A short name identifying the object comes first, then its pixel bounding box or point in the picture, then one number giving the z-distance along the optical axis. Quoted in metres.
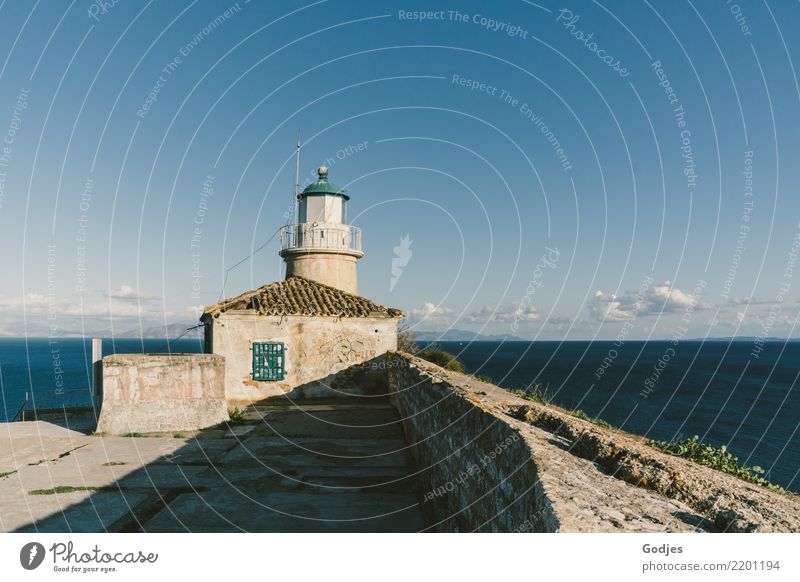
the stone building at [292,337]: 16.66
